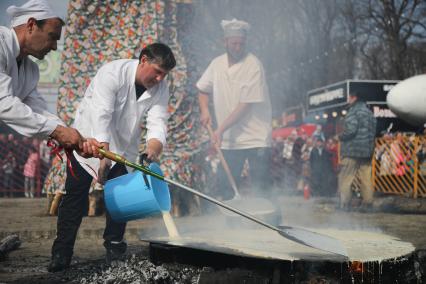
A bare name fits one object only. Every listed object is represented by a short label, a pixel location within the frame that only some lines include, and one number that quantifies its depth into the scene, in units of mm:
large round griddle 2848
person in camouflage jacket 8125
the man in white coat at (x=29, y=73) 2812
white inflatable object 7301
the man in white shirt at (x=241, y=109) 5957
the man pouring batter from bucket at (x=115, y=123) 3623
